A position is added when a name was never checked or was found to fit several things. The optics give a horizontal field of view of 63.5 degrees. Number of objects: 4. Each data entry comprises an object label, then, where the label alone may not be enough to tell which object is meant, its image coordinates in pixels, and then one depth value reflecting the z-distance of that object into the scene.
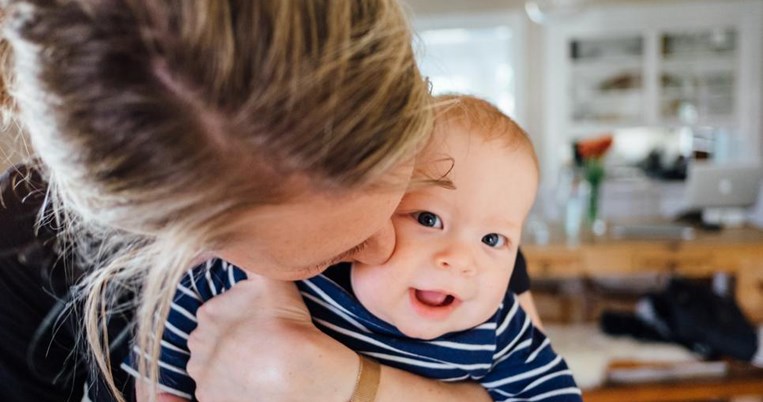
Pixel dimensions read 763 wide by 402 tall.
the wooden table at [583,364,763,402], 2.02
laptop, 2.94
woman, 0.41
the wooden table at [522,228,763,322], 2.30
